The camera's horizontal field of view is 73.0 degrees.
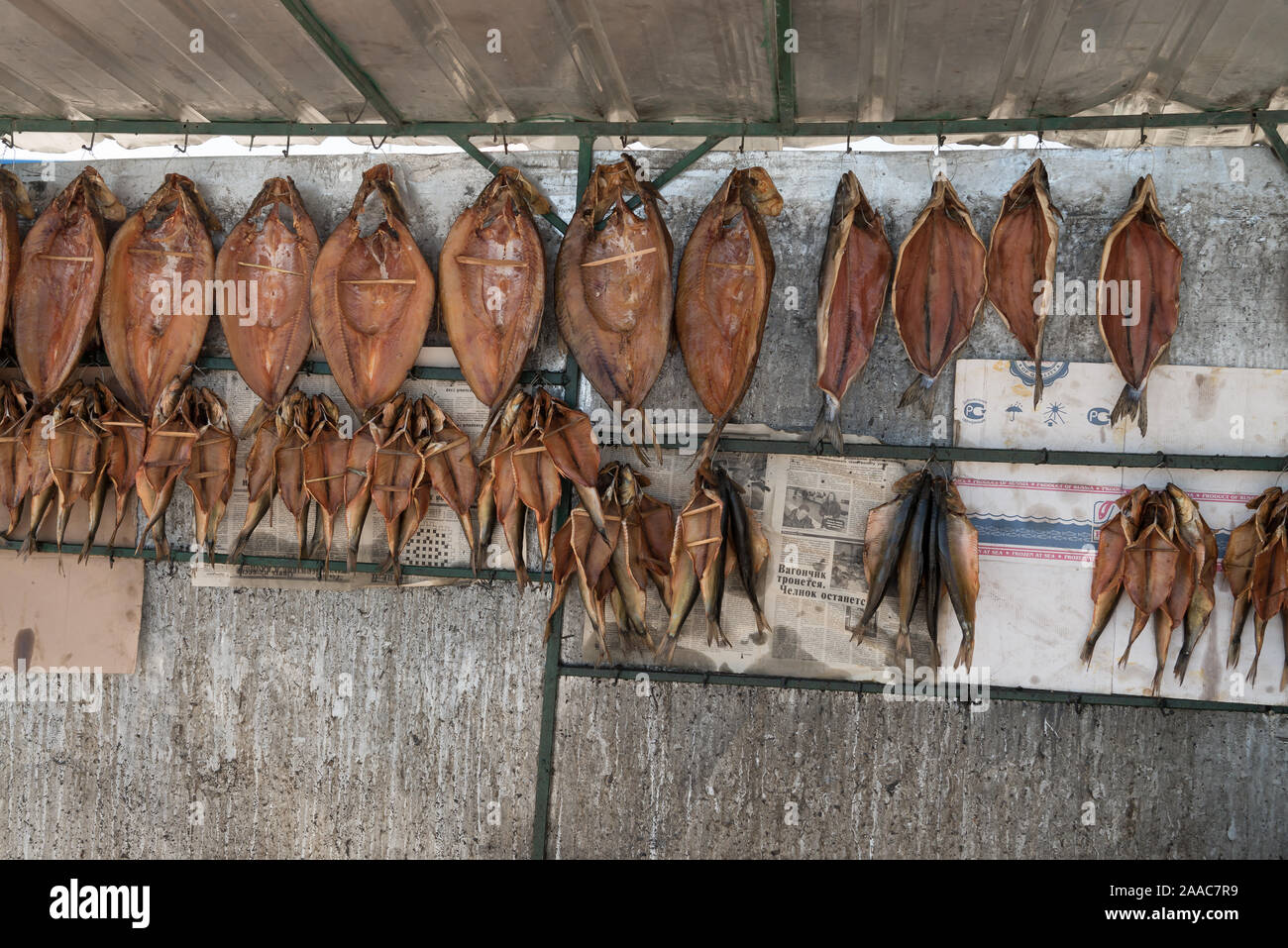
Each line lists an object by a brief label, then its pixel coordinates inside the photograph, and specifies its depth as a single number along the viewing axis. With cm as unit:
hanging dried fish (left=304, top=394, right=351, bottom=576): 336
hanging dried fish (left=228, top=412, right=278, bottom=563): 344
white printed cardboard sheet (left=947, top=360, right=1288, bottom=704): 315
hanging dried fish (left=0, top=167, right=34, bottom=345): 352
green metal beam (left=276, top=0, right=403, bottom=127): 286
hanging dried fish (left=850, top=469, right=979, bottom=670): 309
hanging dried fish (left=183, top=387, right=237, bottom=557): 343
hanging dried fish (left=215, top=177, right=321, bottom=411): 344
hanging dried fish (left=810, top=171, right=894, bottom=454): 318
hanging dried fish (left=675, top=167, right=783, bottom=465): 318
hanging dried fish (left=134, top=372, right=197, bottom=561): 340
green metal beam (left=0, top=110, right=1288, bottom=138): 320
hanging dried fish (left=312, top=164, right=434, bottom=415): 337
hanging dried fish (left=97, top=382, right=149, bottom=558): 348
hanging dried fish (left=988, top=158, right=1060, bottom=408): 312
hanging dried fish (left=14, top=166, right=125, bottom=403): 350
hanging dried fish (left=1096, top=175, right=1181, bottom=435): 310
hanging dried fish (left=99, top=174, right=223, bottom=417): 350
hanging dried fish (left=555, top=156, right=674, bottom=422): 323
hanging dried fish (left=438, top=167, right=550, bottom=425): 329
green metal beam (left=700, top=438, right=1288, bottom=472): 310
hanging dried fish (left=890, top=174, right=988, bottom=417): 317
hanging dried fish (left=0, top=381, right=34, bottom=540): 349
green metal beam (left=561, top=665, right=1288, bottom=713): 315
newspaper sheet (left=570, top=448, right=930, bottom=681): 331
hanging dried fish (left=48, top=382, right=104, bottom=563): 342
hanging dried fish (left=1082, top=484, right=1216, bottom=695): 303
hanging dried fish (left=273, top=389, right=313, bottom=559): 339
